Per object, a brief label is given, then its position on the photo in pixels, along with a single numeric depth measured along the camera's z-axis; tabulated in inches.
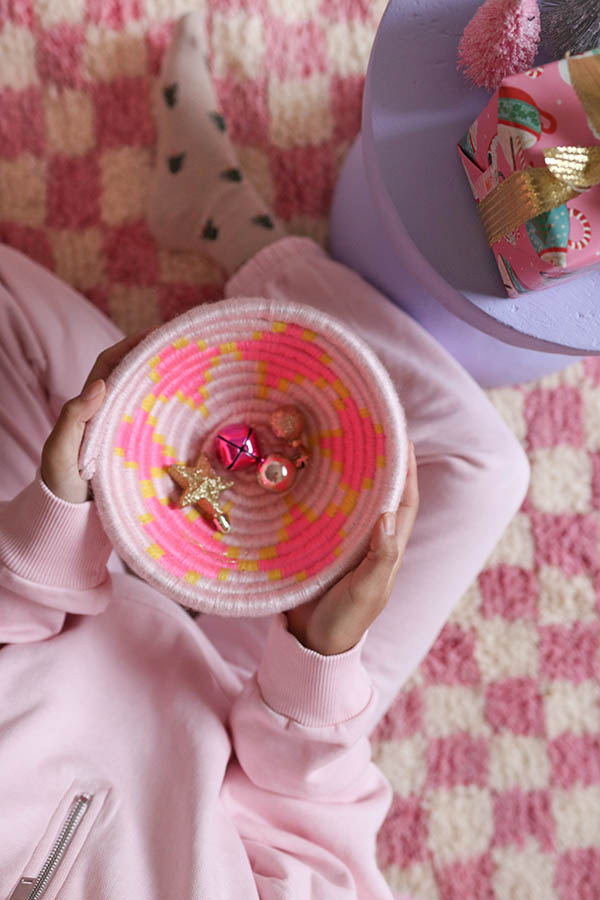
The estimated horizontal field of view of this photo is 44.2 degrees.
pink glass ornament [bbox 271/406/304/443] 24.1
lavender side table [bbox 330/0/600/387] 23.2
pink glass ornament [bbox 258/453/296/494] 23.8
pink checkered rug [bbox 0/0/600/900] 35.6
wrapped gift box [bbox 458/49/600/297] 19.2
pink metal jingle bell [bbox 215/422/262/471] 23.7
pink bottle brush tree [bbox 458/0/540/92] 20.6
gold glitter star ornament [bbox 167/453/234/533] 23.1
